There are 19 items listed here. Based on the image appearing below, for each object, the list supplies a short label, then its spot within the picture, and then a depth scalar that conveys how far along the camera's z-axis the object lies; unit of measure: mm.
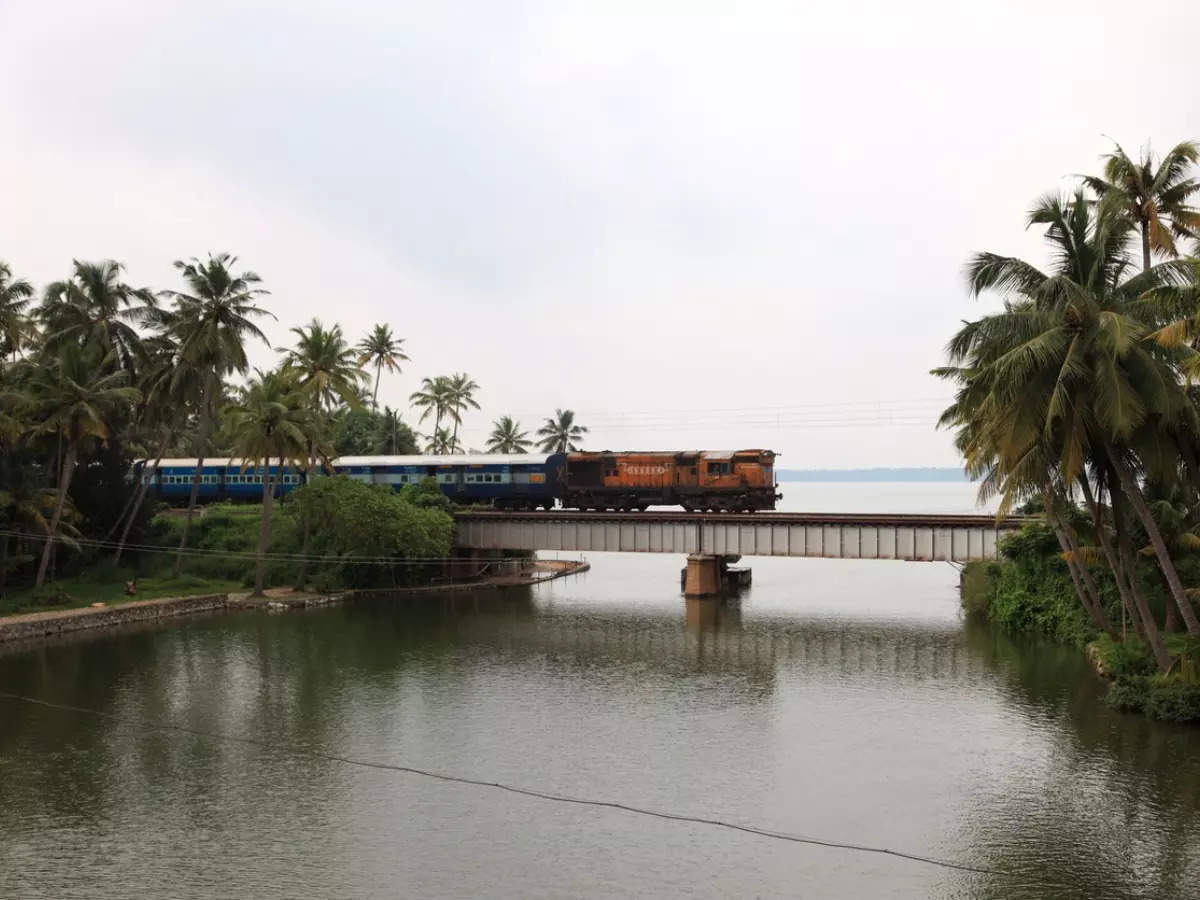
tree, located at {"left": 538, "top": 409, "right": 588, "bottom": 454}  130125
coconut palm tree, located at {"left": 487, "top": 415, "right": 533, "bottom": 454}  127938
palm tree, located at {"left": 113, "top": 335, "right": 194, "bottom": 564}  59125
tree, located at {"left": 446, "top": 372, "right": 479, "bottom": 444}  111688
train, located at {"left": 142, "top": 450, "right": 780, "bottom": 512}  61594
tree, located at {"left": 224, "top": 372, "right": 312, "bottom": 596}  53906
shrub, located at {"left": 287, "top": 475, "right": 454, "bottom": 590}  59438
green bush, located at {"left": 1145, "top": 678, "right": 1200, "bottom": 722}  28625
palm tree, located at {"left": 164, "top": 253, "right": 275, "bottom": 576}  57094
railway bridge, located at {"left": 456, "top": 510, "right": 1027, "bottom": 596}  53625
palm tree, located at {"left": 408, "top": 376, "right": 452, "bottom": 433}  111312
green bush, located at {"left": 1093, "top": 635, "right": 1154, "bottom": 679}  32812
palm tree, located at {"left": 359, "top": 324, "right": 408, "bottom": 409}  97912
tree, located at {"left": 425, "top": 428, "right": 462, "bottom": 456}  116562
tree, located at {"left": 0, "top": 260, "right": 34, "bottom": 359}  49184
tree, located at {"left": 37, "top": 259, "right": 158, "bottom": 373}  57281
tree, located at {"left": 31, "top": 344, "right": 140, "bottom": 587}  48844
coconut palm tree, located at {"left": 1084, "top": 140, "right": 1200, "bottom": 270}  33094
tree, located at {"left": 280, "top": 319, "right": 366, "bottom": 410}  69000
